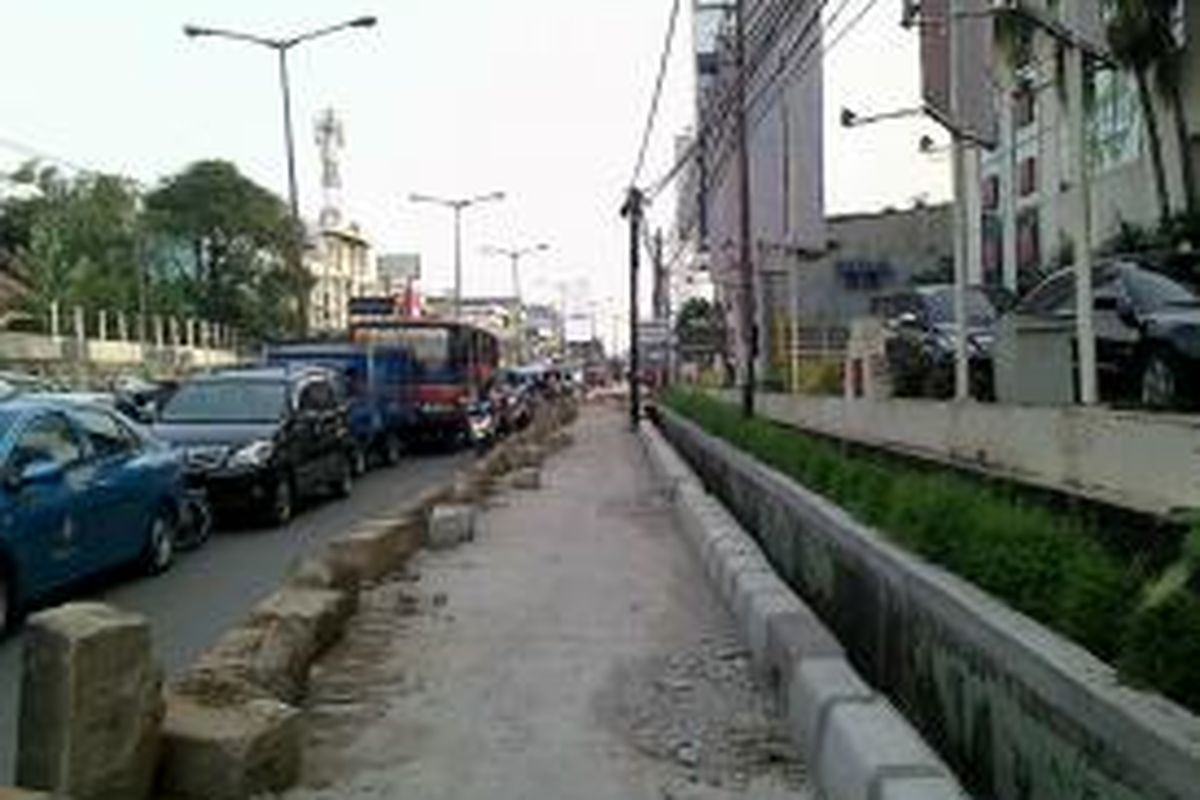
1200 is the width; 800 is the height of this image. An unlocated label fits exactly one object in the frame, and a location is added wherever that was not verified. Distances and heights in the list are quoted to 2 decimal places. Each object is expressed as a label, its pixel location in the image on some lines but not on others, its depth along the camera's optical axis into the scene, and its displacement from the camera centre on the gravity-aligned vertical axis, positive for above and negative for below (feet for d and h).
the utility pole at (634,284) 173.78 +4.27
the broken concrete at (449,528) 64.75 -5.67
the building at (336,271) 434.71 +14.83
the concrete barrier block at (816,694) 27.02 -4.55
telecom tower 467.93 +39.06
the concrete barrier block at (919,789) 20.89 -4.38
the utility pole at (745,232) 97.81 +4.84
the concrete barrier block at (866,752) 22.31 -4.44
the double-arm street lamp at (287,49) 175.63 +23.09
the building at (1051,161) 137.49 +12.59
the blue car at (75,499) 46.73 -3.67
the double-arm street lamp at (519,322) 343.87 +2.55
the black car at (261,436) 74.59 -3.43
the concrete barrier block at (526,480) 95.09 -6.33
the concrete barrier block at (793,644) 31.14 -4.55
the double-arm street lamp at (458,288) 326.03 +7.42
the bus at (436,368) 141.38 -2.06
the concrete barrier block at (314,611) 37.76 -4.82
